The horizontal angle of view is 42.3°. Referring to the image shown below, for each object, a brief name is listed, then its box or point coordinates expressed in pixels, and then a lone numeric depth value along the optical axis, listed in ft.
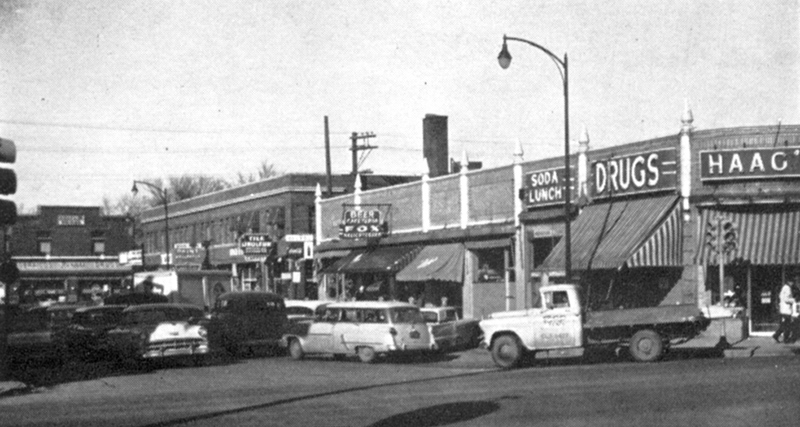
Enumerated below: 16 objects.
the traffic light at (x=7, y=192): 40.14
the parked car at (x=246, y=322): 94.63
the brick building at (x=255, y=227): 189.98
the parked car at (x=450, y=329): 91.04
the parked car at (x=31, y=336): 89.51
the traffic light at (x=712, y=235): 86.12
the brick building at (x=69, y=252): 277.64
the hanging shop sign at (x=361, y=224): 143.23
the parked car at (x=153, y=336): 79.97
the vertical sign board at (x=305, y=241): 152.97
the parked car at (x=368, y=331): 83.97
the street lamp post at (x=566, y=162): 92.27
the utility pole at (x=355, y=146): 197.06
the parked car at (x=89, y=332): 88.22
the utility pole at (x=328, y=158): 169.60
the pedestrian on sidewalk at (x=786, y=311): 86.92
